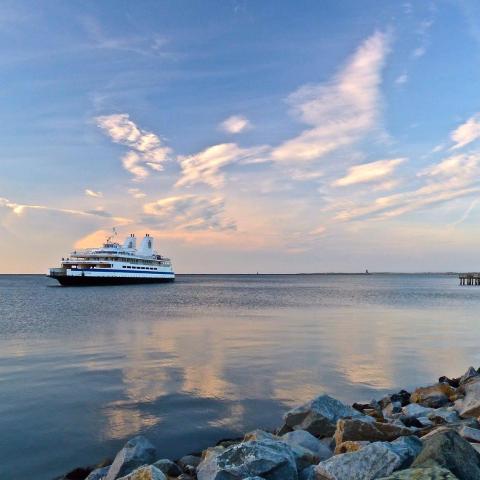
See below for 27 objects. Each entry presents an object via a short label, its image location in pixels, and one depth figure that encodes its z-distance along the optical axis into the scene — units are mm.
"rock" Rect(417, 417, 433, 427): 10412
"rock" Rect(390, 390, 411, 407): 13475
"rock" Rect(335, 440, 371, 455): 7485
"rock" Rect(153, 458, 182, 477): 8023
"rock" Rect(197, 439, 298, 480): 6609
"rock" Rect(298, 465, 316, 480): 6848
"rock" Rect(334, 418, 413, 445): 8344
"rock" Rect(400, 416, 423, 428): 10406
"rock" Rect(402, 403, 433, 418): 11326
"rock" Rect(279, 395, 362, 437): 10461
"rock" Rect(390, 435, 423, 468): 6380
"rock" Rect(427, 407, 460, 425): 10523
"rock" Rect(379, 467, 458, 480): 5016
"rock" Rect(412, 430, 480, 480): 5576
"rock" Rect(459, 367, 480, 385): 14727
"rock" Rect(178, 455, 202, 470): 8875
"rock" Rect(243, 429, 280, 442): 7961
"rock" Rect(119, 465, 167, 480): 6439
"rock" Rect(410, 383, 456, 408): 13094
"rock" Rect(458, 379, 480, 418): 10945
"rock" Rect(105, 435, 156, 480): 8164
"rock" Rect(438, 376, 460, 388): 15662
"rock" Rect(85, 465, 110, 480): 8462
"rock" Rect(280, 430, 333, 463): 8664
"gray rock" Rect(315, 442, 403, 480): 6180
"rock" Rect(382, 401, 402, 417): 12336
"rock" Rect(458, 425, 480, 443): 7761
